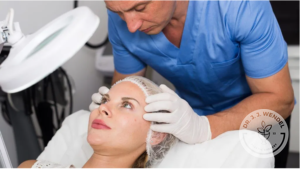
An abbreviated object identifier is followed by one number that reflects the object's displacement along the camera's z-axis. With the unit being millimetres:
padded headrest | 1072
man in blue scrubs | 1056
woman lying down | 1031
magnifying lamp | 576
